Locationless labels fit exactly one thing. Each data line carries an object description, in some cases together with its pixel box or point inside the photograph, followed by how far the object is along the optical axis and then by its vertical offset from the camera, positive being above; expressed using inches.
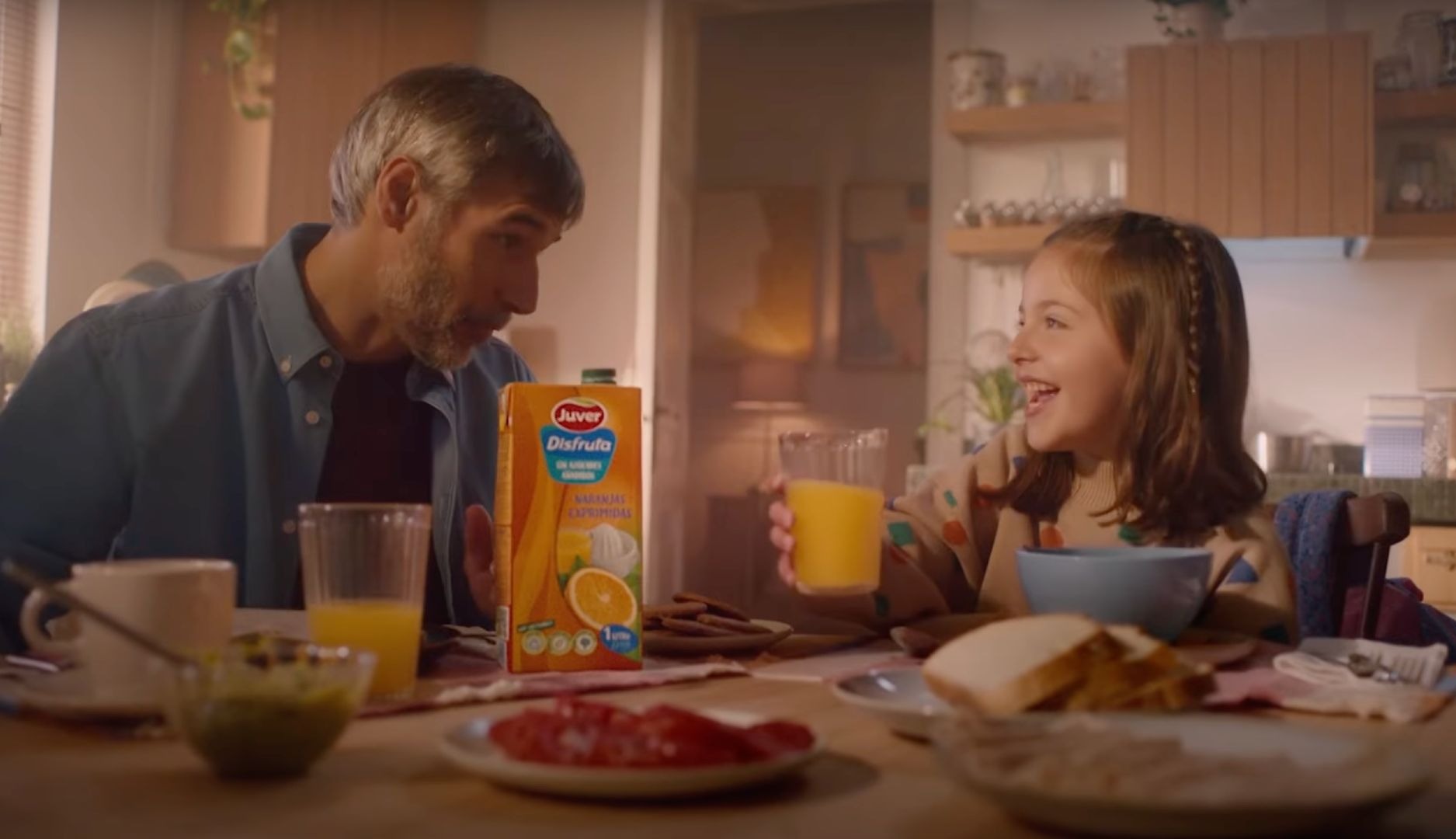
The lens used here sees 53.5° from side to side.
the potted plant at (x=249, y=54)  190.2 +55.0
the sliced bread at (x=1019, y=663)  33.1 -4.1
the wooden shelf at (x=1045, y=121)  170.4 +43.8
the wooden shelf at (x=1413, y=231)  157.6 +29.3
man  67.1 +4.8
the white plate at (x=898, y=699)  33.2 -5.4
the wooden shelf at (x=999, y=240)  168.2 +29.2
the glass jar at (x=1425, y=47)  161.6 +50.7
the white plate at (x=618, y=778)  27.0 -5.6
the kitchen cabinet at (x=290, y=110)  188.1 +47.7
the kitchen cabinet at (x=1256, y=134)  158.4 +40.2
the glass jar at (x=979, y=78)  175.2 +49.8
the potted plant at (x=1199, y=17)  165.2 +55.1
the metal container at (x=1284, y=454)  158.2 +4.6
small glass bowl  29.2 -5.0
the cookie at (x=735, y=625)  52.5 -5.2
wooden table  25.9 -6.3
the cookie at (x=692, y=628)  51.9 -5.3
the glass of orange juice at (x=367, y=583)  39.8 -3.1
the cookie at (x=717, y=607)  54.5 -4.7
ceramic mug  35.8 -3.6
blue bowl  43.8 -2.9
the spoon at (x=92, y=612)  30.5 -3.2
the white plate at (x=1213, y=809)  23.5 -5.2
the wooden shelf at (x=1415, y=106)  159.3 +43.5
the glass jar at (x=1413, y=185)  159.5 +34.8
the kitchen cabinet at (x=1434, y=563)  141.7 -6.2
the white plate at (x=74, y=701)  34.9 -5.8
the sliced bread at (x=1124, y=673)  33.7 -4.3
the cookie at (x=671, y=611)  52.8 -4.8
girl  64.2 +3.4
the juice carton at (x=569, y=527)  44.6 -1.5
